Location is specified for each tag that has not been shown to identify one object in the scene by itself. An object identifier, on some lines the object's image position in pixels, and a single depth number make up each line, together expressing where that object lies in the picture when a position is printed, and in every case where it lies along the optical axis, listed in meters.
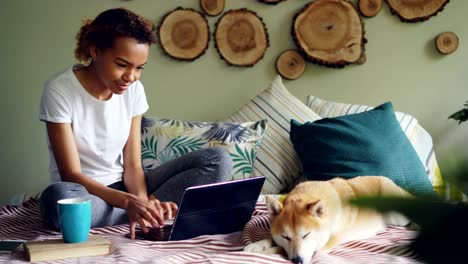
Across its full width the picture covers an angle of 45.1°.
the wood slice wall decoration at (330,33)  2.51
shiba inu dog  1.31
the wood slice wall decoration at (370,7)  2.50
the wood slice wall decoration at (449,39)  2.49
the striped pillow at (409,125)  2.20
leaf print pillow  2.15
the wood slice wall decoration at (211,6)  2.52
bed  1.40
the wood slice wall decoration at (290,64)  2.55
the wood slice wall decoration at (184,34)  2.52
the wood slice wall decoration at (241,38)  2.52
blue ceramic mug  1.29
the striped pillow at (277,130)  2.18
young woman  1.62
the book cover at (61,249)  1.25
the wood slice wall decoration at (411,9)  2.49
